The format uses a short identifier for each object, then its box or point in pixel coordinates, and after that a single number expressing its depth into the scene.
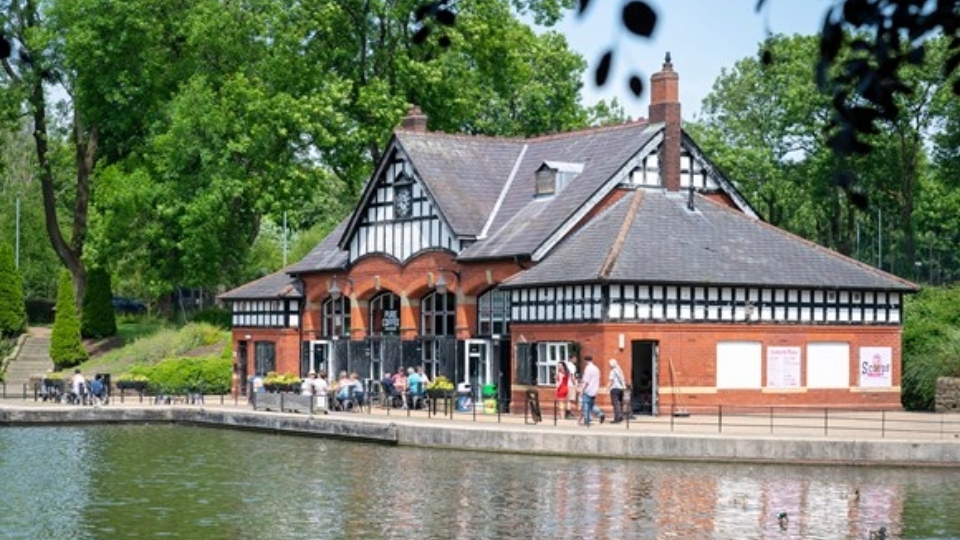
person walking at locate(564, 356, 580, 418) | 41.75
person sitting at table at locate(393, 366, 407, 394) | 47.69
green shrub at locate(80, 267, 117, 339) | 72.44
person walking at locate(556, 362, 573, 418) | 41.64
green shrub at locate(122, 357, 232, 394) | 57.40
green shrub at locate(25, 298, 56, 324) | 81.38
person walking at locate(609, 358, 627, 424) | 39.91
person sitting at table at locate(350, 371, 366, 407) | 46.97
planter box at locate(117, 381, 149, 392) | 54.99
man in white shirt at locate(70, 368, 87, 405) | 50.88
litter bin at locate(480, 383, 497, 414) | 46.73
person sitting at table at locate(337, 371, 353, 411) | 46.78
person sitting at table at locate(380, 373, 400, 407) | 48.16
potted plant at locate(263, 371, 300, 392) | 49.78
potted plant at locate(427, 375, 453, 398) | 45.44
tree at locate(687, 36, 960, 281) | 72.94
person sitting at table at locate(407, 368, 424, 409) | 46.72
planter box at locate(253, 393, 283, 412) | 46.57
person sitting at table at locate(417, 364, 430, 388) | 47.09
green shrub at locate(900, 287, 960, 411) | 46.25
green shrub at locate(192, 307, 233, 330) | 68.19
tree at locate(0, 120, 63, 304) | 89.38
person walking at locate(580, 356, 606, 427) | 39.22
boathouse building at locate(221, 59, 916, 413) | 43.66
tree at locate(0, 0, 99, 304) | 68.88
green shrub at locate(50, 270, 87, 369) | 67.31
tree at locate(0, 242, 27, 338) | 72.38
